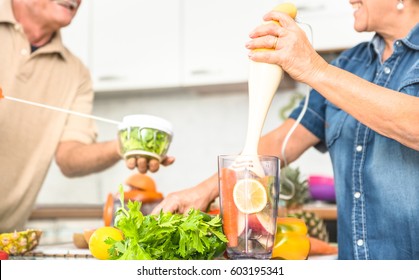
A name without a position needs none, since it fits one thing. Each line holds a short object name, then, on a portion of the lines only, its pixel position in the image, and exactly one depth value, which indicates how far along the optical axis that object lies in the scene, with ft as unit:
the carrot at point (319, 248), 4.54
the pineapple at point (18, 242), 3.83
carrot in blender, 2.97
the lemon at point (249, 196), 2.93
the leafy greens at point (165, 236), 2.84
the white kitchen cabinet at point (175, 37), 9.75
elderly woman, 3.38
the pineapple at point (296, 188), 7.57
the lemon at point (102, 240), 3.12
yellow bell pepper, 3.35
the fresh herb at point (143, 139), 4.29
